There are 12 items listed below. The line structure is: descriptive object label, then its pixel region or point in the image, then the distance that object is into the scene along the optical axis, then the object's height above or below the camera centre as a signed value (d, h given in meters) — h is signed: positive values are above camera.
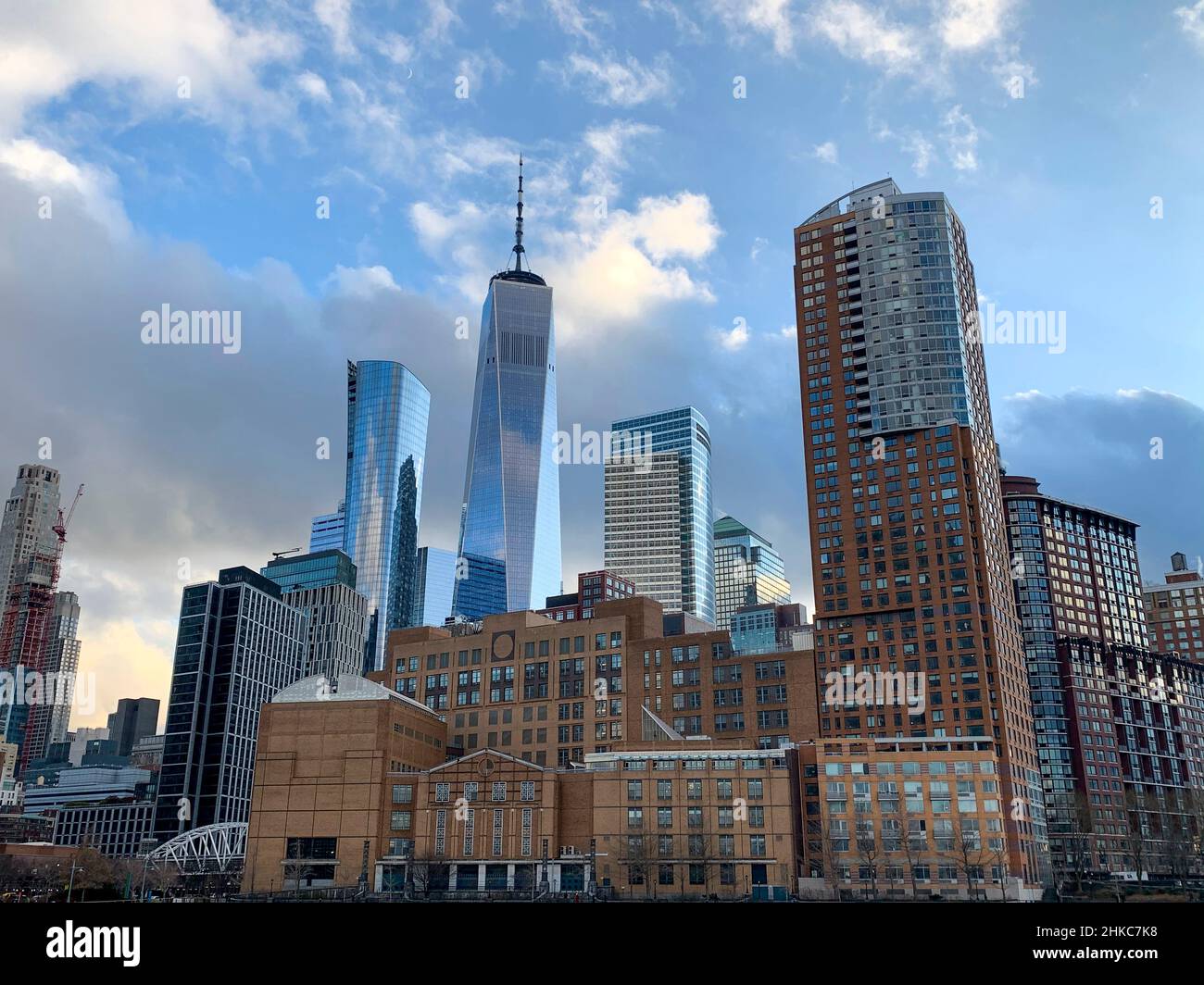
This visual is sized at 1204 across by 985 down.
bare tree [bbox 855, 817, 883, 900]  117.36 -0.28
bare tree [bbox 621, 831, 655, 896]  118.56 -1.53
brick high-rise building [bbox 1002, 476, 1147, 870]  179.00 +15.91
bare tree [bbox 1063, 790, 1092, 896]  168.38 +2.24
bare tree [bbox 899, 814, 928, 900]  120.53 +0.37
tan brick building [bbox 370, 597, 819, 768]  148.25 +21.74
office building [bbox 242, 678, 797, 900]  119.88 +3.10
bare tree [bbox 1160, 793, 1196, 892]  154.38 +0.69
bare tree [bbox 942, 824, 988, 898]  118.56 -0.82
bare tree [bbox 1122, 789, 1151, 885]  172.54 +3.15
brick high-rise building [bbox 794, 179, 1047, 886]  150.12 +53.03
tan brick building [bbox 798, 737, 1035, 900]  120.56 +2.31
